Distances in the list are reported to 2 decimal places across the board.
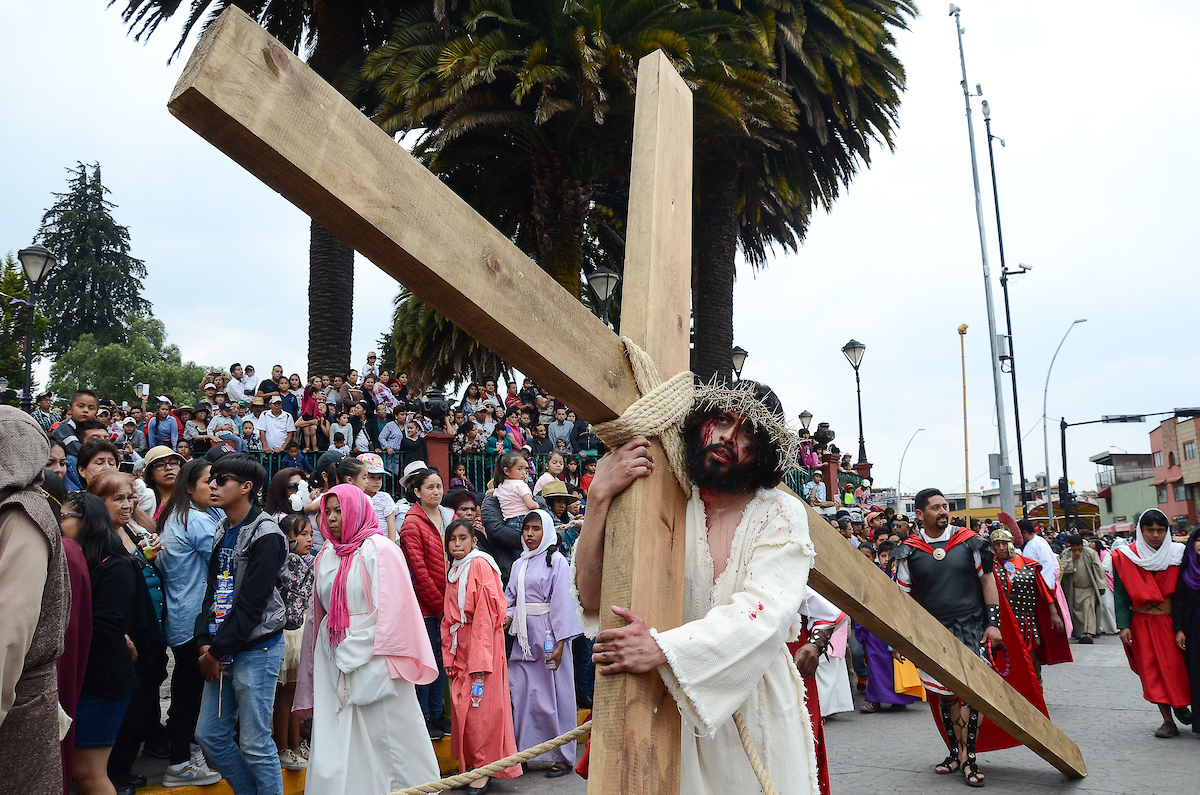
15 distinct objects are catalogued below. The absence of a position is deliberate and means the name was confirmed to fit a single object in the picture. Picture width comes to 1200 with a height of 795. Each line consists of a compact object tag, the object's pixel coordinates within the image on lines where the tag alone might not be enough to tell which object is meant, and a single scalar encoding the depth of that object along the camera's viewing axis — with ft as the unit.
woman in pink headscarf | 16.39
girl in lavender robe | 22.09
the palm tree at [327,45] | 45.09
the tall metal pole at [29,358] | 39.14
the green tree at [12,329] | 121.08
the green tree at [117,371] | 159.94
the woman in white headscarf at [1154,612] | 24.57
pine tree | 174.70
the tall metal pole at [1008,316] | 74.95
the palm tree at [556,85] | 42.06
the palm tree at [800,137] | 51.26
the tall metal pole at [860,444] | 67.02
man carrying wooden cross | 7.11
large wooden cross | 5.39
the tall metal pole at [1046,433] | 97.98
